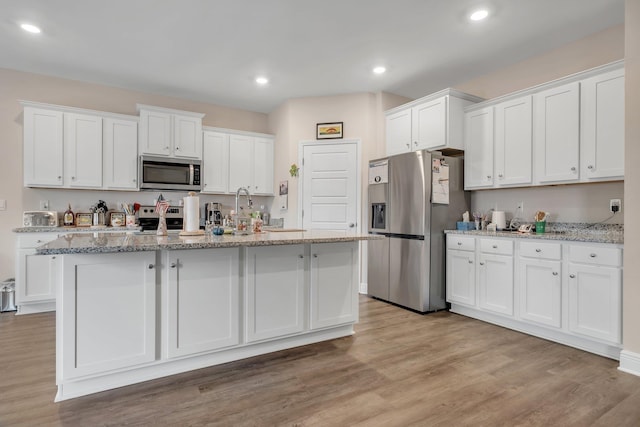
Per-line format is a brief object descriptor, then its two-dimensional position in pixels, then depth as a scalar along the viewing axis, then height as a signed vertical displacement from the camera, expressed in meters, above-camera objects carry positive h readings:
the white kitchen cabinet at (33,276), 3.58 -0.71
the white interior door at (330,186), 4.76 +0.39
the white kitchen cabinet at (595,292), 2.48 -0.61
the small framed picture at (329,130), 4.83 +1.22
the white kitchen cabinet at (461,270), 3.56 -0.63
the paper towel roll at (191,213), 2.56 -0.01
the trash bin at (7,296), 3.67 -0.95
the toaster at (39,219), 3.93 -0.09
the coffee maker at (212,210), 5.11 +0.03
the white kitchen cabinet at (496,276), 3.21 -0.63
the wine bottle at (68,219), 4.13 -0.10
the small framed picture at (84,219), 4.24 -0.10
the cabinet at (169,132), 4.37 +1.09
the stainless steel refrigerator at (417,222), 3.73 -0.10
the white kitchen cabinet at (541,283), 2.85 -0.62
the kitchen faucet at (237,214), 2.73 -0.01
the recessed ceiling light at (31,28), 3.05 +1.72
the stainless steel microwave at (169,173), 4.38 +0.53
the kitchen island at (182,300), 1.92 -0.60
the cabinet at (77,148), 3.84 +0.78
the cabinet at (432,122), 3.82 +1.12
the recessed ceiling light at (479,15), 2.79 +1.72
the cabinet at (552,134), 2.78 +0.78
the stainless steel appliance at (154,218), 4.53 -0.09
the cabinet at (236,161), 4.96 +0.80
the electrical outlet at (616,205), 2.92 +0.09
